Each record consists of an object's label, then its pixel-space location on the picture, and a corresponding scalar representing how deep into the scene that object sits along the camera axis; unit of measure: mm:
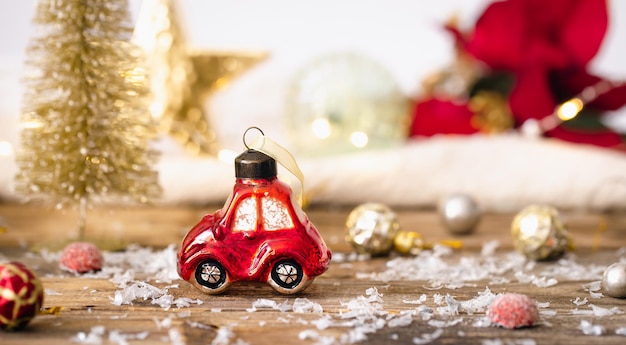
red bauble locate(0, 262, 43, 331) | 659
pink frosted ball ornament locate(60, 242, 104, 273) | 891
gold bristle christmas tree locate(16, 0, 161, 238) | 978
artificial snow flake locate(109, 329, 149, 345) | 646
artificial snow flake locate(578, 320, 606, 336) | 670
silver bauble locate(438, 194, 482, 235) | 1177
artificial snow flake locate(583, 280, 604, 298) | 810
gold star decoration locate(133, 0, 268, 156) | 1516
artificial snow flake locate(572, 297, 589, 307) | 773
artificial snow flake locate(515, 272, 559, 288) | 862
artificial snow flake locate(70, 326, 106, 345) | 641
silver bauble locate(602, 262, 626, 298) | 776
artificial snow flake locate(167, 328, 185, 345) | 649
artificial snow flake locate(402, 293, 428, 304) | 776
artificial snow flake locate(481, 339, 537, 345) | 643
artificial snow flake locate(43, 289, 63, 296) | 800
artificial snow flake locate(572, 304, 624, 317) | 729
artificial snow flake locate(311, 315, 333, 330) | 688
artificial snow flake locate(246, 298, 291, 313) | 741
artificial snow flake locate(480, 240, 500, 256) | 1058
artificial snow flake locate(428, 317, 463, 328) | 694
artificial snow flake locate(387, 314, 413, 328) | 696
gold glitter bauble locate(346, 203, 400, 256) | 1008
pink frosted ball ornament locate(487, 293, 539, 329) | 678
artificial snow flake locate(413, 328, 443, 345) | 652
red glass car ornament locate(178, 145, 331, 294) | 774
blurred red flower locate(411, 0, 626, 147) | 1605
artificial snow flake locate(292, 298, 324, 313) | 739
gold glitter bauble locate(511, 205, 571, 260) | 980
